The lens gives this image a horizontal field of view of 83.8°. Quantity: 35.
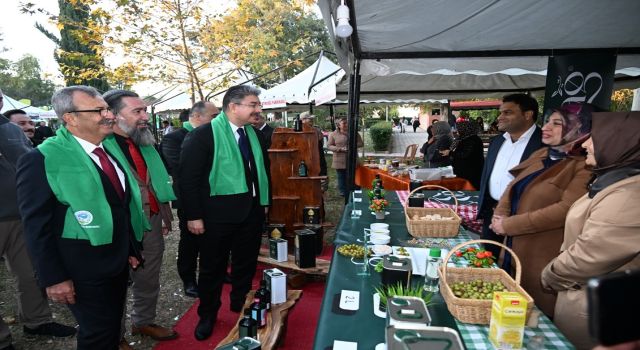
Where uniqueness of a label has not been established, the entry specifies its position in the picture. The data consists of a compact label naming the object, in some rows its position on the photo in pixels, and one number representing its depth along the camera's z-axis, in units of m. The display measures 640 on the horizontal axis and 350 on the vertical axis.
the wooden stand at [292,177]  4.40
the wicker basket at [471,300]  1.43
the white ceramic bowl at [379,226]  2.65
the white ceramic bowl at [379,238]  2.38
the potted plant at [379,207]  3.07
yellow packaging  1.24
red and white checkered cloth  3.55
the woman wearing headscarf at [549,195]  2.05
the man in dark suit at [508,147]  2.85
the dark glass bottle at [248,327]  2.07
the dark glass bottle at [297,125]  4.44
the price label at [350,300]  1.64
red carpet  2.77
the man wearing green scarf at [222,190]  2.71
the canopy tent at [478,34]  2.42
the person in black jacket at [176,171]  3.62
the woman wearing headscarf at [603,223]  1.35
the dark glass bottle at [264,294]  2.44
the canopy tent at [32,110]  11.35
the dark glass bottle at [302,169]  4.38
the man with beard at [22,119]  4.32
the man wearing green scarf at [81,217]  1.72
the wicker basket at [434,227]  2.54
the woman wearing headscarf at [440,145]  6.20
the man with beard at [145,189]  2.59
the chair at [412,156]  10.21
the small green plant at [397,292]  1.55
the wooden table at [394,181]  5.13
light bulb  2.03
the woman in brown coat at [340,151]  7.23
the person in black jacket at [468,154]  4.68
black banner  3.24
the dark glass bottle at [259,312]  2.32
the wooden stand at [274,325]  2.25
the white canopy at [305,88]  6.33
